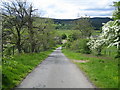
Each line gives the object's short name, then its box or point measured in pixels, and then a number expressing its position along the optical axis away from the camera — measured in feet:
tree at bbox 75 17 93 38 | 129.64
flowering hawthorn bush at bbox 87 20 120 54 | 26.16
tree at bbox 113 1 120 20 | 29.46
